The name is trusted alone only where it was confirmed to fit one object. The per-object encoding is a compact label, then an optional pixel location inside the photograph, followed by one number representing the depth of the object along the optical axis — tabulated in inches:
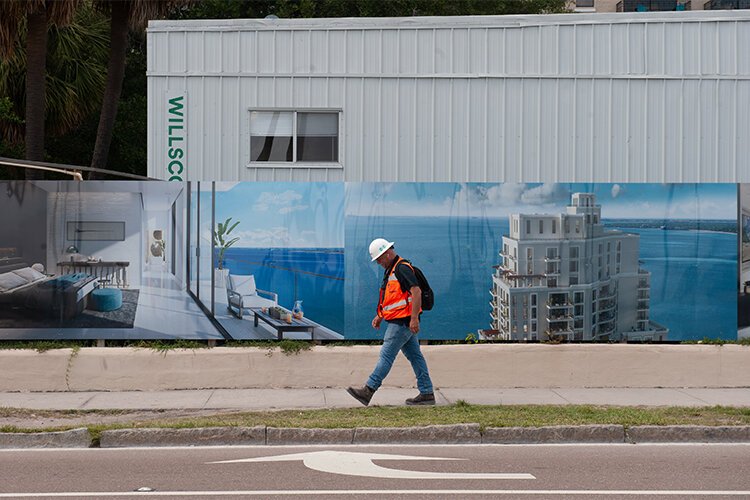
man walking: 403.9
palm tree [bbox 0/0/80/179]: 649.0
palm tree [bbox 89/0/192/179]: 745.0
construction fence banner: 460.4
